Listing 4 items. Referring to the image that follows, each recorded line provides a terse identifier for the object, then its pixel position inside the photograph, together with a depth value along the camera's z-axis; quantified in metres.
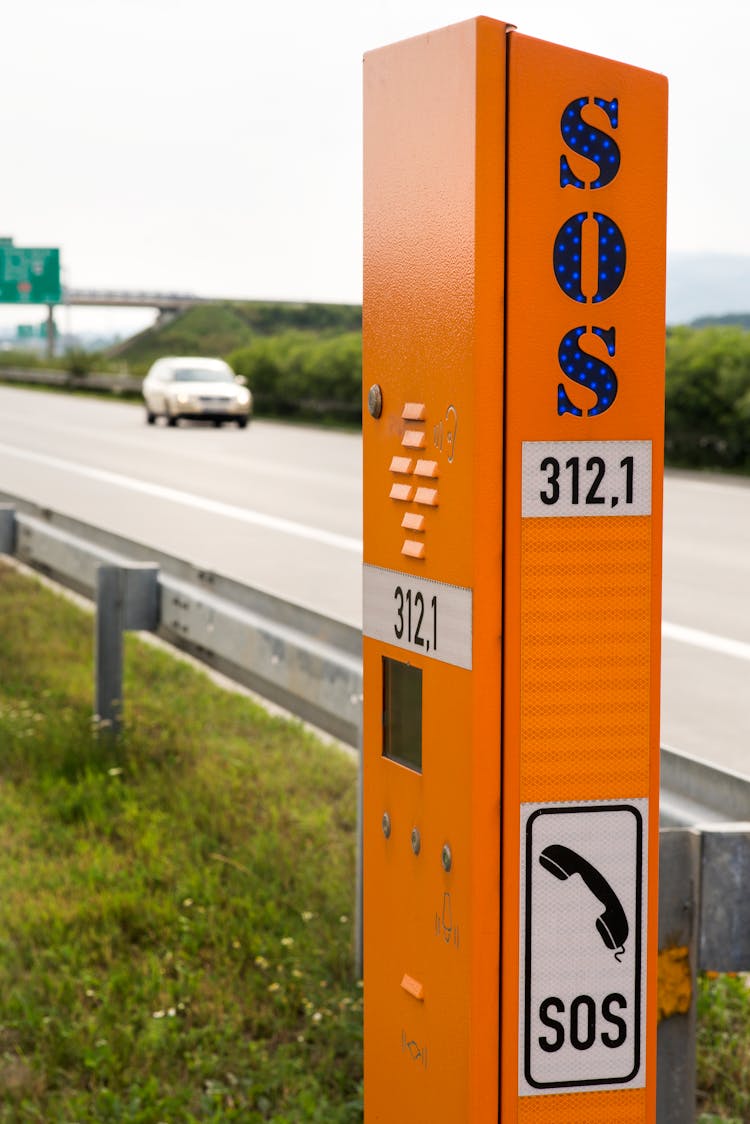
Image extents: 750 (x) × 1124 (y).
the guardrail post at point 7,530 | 8.76
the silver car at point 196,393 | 34.12
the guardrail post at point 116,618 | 6.35
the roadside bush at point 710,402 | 22.09
